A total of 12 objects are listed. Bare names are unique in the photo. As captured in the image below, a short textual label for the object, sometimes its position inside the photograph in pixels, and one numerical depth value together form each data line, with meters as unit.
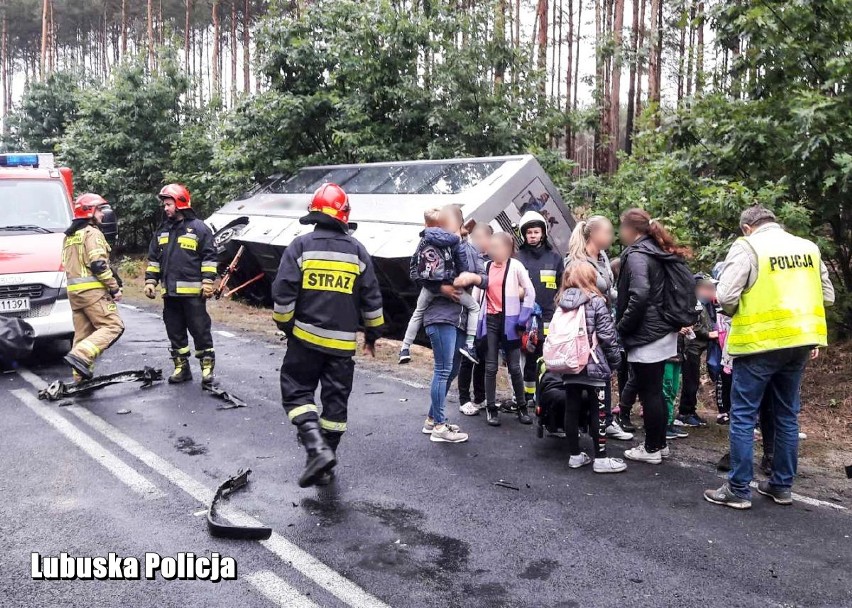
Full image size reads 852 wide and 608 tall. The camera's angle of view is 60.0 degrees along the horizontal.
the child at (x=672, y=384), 5.50
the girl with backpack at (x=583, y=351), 4.68
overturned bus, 9.03
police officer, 4.05
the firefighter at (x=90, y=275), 6.75
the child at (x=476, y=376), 6.20
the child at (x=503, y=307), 5.81
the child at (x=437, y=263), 5.23
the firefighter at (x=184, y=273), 6.74
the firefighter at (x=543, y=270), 6.16
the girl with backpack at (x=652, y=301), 4.69
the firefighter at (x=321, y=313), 4.34
